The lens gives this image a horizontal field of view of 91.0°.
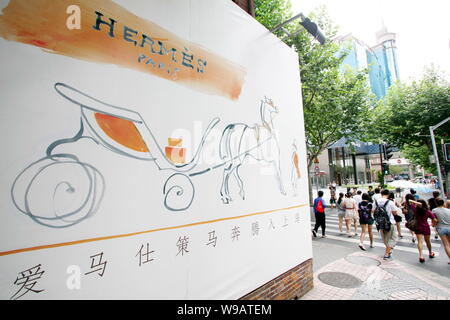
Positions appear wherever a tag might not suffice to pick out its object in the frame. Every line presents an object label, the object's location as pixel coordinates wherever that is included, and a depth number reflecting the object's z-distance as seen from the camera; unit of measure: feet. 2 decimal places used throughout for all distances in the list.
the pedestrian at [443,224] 17.35
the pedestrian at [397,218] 20.58
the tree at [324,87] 28.37
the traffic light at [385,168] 56.03
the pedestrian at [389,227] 19.03
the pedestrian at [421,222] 18.53
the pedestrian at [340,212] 29.59
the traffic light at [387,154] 49.92
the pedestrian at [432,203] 19.38
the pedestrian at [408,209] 20.38
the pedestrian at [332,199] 55.28
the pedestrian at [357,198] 28.34
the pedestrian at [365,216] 22.95
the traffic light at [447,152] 32.60
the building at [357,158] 130.00
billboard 5.18
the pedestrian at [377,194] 24.29
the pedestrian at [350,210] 28.16
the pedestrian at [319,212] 27.09
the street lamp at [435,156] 43.84
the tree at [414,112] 52.37
